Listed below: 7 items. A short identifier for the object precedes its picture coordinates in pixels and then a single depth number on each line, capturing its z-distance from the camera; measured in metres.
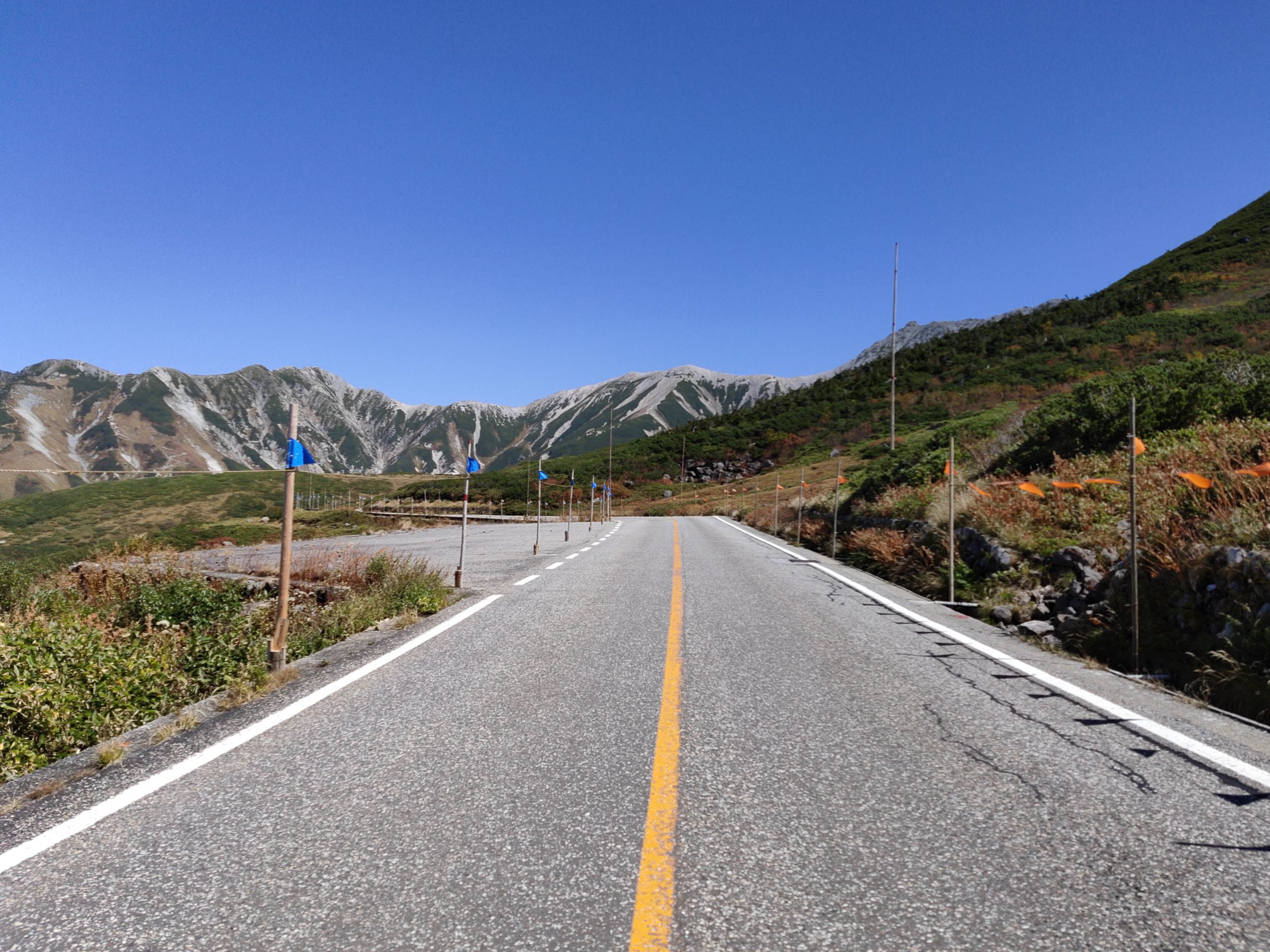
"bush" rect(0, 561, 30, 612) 8.84
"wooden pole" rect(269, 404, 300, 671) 5.41
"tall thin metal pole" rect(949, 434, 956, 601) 9.10
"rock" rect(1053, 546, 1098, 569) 7.84
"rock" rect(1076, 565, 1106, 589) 7.37
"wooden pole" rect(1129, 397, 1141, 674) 5.66
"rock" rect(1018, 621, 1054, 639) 7.08
